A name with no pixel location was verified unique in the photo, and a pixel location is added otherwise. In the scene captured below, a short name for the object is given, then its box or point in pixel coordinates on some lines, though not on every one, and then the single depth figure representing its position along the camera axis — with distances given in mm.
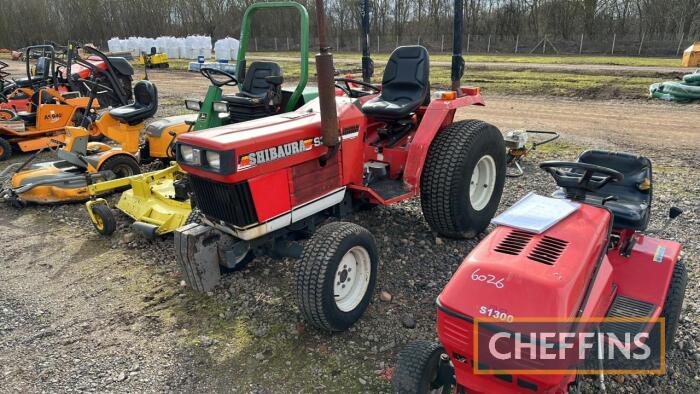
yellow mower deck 4379
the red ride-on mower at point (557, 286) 1936
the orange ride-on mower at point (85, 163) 5539
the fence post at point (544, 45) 27598
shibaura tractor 2947
